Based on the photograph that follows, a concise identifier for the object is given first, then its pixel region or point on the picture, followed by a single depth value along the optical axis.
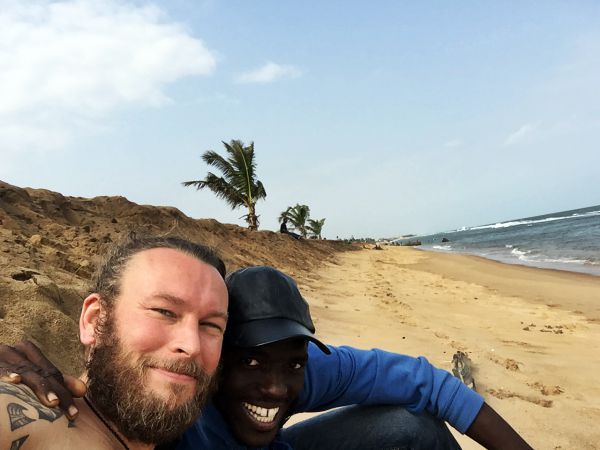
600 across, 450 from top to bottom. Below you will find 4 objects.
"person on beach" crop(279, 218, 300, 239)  22.09
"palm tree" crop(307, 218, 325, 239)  44.25
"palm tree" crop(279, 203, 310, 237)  35.69
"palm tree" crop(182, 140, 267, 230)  18.55
